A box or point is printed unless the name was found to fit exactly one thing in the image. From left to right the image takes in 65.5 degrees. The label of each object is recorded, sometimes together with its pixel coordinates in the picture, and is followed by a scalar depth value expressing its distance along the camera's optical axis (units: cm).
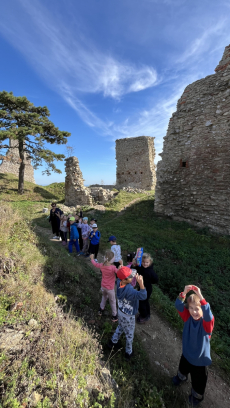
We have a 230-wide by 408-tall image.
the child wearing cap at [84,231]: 716
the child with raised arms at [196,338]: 257
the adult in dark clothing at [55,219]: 855
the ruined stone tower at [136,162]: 2228
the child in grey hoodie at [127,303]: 310
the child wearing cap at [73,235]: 689
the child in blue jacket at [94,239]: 625
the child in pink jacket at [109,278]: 391
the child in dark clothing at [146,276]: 395
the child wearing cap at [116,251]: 511
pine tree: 1606
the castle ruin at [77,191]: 1588
